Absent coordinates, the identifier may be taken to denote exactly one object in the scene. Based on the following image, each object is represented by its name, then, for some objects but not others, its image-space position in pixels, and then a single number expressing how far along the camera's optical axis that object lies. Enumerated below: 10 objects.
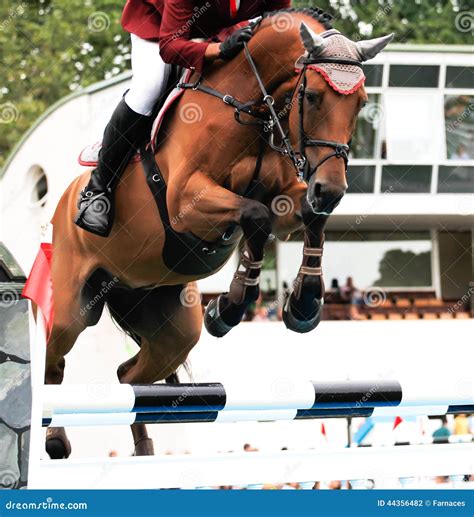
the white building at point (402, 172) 43.00
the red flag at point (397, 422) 18.00
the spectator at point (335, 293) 39.12
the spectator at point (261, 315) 37.22
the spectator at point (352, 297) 38.25
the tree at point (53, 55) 58.31
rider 9.70
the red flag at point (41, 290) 6.78
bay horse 9.03
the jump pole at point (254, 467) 7.41
